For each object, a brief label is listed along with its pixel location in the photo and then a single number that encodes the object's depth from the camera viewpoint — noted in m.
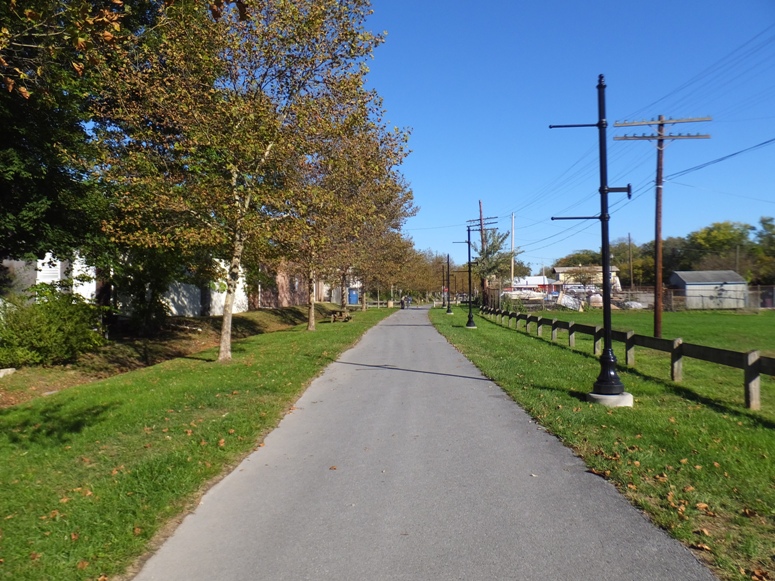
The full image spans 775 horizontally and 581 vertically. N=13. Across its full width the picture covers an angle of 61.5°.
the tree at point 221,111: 14.20
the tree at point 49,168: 13.45
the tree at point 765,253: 79.00
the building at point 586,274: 92.06
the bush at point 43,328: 15.95
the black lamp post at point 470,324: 30.67
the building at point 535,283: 105.38
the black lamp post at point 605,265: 9.74
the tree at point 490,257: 55.53
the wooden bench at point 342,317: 38.97
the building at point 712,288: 56.53
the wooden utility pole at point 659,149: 25.55
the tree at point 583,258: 155.50
